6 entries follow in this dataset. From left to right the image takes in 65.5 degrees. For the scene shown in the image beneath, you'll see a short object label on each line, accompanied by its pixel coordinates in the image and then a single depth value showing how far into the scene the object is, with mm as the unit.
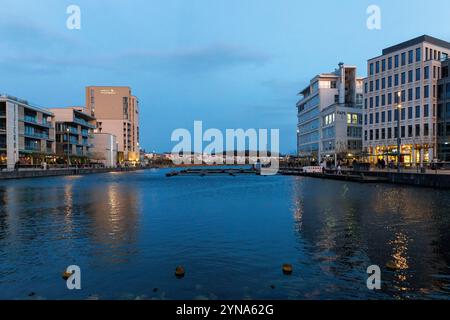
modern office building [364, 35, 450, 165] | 84500
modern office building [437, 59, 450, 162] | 80250
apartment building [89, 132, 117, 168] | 166075
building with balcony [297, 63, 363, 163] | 111938
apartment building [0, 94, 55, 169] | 87500
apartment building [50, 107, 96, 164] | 124438
